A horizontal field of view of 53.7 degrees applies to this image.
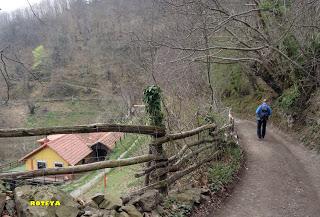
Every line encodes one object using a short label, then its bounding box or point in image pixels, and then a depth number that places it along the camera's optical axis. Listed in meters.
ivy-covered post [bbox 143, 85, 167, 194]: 5.42
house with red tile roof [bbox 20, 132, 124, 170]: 19.11
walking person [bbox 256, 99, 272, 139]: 11.61
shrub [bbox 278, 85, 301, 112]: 14.07
